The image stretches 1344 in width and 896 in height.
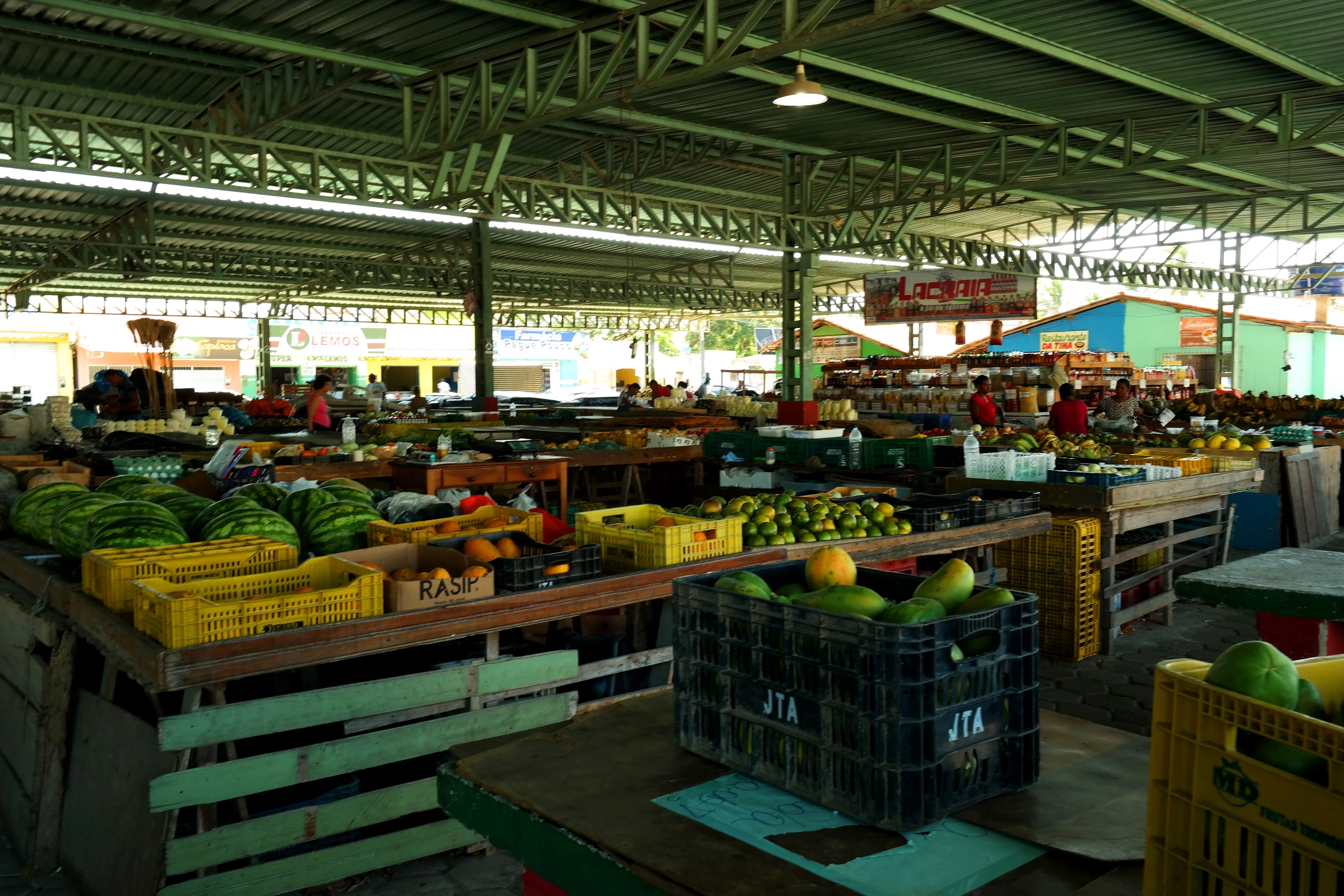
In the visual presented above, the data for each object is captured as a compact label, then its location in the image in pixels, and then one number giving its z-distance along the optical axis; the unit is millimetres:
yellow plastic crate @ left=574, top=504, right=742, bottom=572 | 4098
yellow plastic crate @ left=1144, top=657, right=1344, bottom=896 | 1184
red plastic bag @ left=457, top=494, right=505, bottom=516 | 4910
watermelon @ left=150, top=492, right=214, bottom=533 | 4523
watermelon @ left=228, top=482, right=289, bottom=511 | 5020
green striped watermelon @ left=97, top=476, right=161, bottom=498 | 5137
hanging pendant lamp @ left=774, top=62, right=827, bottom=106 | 7105
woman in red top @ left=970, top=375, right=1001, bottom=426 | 11211
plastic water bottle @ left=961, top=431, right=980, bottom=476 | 6648
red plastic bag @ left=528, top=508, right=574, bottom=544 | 4738
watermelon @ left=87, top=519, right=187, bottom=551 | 3871
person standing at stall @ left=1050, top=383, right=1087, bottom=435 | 9805
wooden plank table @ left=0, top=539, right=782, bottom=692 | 2945
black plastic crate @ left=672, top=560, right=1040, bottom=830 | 1771
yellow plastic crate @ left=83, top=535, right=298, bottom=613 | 3422
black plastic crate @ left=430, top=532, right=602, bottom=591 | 3699
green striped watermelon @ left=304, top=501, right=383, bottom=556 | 4359
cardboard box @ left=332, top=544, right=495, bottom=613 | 3432
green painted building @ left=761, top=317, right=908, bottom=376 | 30125
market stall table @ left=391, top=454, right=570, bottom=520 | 8000
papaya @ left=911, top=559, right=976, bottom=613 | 2039
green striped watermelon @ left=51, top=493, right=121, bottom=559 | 4137
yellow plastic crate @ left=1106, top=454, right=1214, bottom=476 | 7137
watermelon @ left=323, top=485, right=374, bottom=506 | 4934
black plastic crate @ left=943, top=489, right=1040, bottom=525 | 5422
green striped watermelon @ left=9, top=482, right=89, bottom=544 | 4609
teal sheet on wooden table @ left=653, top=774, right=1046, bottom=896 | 1622
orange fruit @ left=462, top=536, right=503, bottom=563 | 3961
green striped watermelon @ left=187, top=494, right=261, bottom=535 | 4375
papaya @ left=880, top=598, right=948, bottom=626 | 1867
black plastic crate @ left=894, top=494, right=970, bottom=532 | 5129
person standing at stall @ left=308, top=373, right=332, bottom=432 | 10883
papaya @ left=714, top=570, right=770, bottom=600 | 2129
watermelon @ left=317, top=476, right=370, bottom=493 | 5340
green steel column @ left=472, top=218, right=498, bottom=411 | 14953
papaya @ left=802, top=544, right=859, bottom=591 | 2291
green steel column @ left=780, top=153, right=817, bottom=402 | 15188
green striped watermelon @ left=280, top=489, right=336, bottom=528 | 4594
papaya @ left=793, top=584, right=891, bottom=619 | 1970
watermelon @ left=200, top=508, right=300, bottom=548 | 4145
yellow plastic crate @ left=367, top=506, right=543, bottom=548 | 4156
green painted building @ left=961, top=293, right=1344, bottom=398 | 28297
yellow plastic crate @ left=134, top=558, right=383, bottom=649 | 2967
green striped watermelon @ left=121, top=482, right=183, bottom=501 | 4887
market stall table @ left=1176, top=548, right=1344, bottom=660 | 2371
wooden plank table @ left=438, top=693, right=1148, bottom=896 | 1667
